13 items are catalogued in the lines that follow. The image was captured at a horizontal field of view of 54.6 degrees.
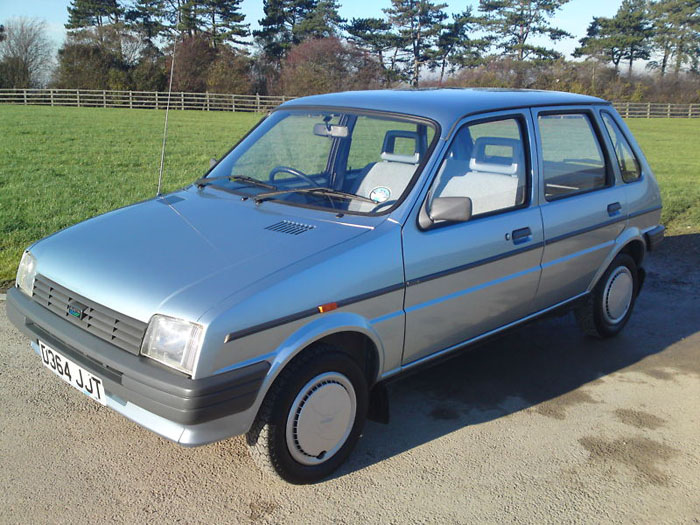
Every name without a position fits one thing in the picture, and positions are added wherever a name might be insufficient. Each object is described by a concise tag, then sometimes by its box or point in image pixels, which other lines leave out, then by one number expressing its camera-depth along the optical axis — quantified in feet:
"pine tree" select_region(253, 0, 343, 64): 181.57
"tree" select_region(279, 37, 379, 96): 148.97
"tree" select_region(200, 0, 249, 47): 172.14
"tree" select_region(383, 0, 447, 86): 179.32
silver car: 9.27
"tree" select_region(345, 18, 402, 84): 179.32
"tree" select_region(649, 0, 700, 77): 184.34
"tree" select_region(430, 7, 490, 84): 180.86
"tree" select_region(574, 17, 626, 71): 186.60
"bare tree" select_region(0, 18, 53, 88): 148.66
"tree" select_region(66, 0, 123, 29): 176.14
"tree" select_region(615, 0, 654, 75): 187.11
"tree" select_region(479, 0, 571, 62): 176.54
